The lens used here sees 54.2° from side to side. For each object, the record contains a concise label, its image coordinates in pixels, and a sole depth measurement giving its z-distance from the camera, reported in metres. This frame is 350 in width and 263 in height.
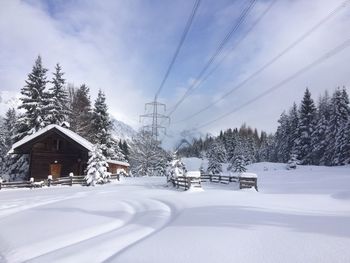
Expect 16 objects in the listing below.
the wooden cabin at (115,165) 49.78
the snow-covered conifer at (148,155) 65.56
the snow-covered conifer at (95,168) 34.03
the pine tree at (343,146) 53.12
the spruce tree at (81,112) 56.09
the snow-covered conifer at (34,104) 43.78
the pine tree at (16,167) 44.18
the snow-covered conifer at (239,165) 68.72
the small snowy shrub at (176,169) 32.66
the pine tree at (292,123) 73.61
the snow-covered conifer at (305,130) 62.56
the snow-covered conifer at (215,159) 67.44
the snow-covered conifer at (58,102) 45.72
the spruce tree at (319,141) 61.46
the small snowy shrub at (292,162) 58.28
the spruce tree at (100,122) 51.88
